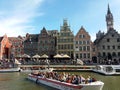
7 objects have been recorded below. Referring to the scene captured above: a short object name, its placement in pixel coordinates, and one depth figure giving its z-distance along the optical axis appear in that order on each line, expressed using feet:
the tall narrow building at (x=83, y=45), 121.46
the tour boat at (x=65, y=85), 37.36
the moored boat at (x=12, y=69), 91.19
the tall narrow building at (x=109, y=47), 118.50
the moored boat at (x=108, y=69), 78.62
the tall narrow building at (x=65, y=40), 123.49
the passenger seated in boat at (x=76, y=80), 40.54
